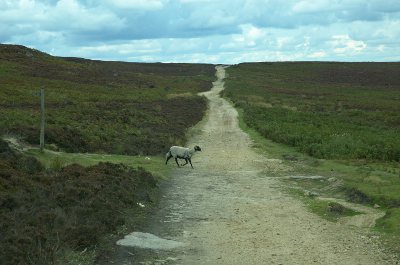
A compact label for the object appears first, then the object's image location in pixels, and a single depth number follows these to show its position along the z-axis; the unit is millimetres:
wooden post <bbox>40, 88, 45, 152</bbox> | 22614
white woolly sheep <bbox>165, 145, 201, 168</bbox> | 24828
